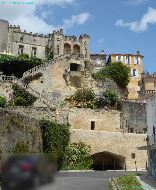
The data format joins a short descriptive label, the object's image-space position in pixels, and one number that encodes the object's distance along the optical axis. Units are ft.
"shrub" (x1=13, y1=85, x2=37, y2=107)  102.25
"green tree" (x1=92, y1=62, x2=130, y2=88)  144.73
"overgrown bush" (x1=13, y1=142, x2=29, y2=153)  52.03
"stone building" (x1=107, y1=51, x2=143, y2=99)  173.47
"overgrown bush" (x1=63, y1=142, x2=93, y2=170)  83.10
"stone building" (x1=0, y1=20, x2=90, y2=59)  164.91
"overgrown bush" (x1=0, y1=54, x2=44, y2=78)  129.00
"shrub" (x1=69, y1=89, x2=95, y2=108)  113.74
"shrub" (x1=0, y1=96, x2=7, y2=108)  95.65
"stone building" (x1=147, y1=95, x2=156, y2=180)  60.66
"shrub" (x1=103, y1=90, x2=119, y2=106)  115.15
